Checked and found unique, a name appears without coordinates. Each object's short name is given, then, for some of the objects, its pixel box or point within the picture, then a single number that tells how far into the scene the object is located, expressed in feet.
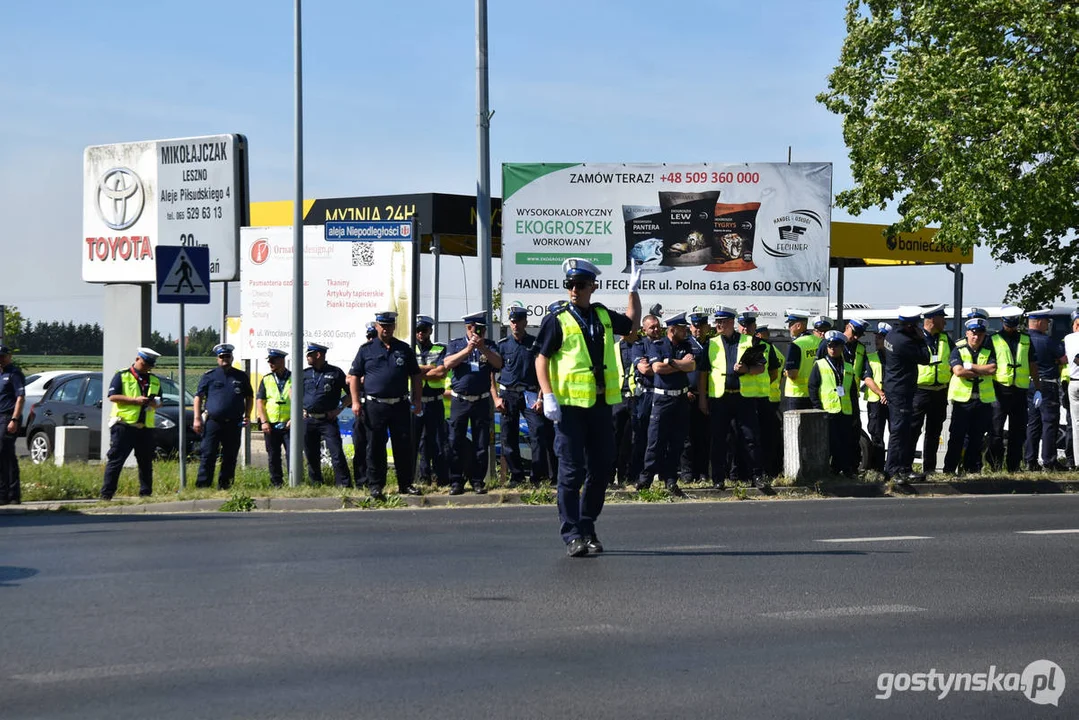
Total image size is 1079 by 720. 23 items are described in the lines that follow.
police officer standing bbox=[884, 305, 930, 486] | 52.85
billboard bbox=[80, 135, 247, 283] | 66.23
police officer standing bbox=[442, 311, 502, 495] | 50.52
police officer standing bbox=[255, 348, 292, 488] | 55.67
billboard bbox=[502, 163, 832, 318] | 64.28
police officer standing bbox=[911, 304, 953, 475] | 54.24
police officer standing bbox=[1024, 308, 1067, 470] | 58.08
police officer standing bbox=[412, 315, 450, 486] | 53.62
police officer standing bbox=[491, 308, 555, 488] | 51.70
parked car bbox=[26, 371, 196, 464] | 77.71
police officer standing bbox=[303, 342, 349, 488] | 54.08
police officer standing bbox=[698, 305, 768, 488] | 51.93
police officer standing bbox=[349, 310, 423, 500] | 49.08
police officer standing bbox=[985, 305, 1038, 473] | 55.57
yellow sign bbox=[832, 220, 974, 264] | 102.68
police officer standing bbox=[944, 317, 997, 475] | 55.01
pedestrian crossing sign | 51.90
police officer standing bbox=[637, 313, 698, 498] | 49.67
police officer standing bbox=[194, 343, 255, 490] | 54.85
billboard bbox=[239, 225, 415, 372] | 58.13
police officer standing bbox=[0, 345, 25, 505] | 52.65
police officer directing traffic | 32.14
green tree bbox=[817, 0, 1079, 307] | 84.89
